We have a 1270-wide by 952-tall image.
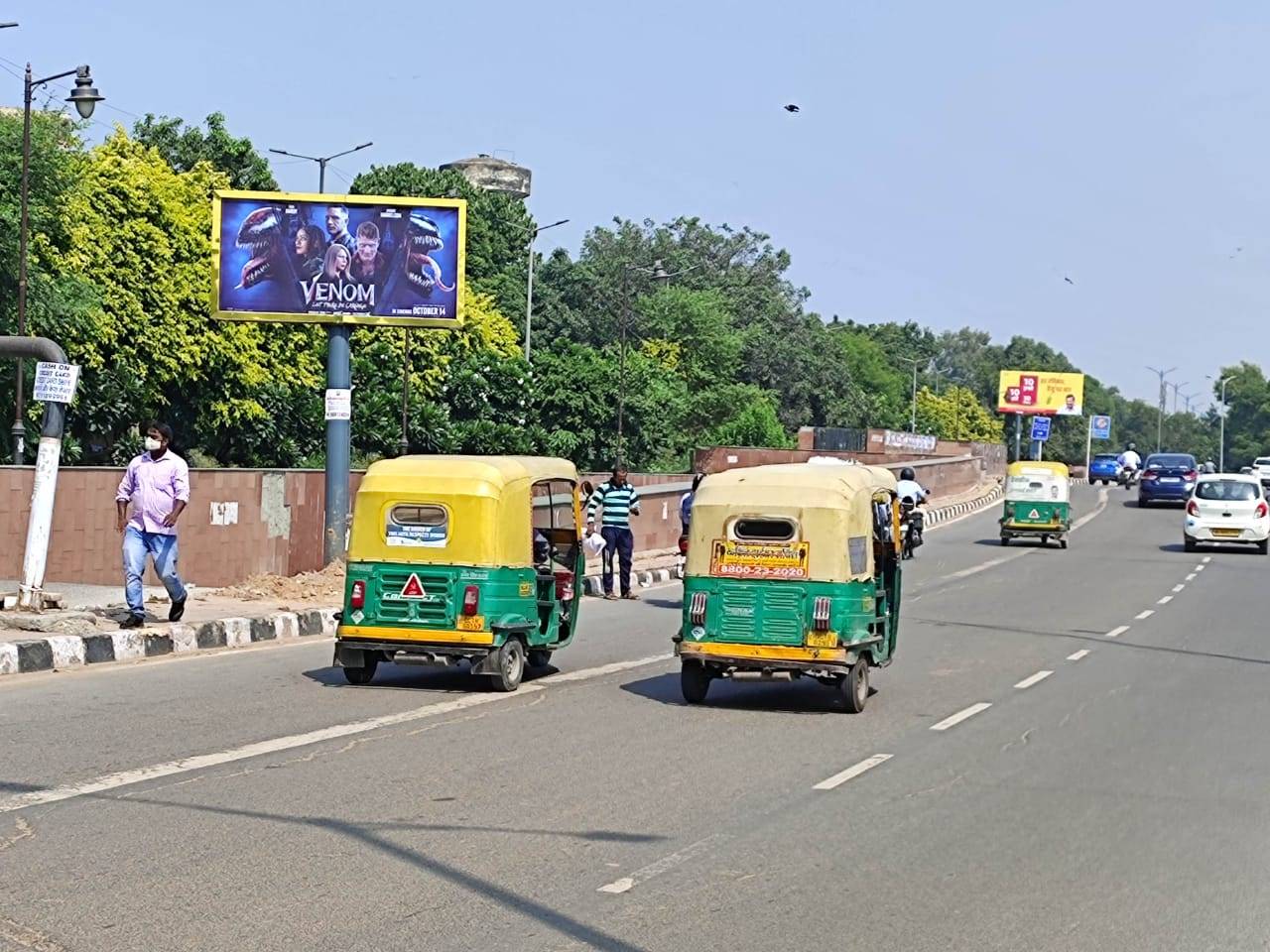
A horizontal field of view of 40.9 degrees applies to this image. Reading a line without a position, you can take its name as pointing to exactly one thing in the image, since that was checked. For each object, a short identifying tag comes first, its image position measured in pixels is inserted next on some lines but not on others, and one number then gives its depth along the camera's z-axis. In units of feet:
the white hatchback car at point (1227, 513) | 133.80
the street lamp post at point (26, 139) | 109.81
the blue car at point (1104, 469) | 280.51
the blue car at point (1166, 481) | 200.44
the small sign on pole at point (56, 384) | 55.72
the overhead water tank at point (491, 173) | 426.92
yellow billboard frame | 82.28
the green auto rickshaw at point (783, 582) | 43.19
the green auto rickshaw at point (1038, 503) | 134.00
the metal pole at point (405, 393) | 157.58
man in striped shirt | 81.15
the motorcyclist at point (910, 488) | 82.91
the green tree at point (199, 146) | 238.48
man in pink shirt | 52.21
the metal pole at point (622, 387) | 195.94
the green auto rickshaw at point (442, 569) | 45.62
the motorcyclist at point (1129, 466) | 266.36
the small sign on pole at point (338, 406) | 78.59
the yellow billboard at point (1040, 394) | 442.09
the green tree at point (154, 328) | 168.96
